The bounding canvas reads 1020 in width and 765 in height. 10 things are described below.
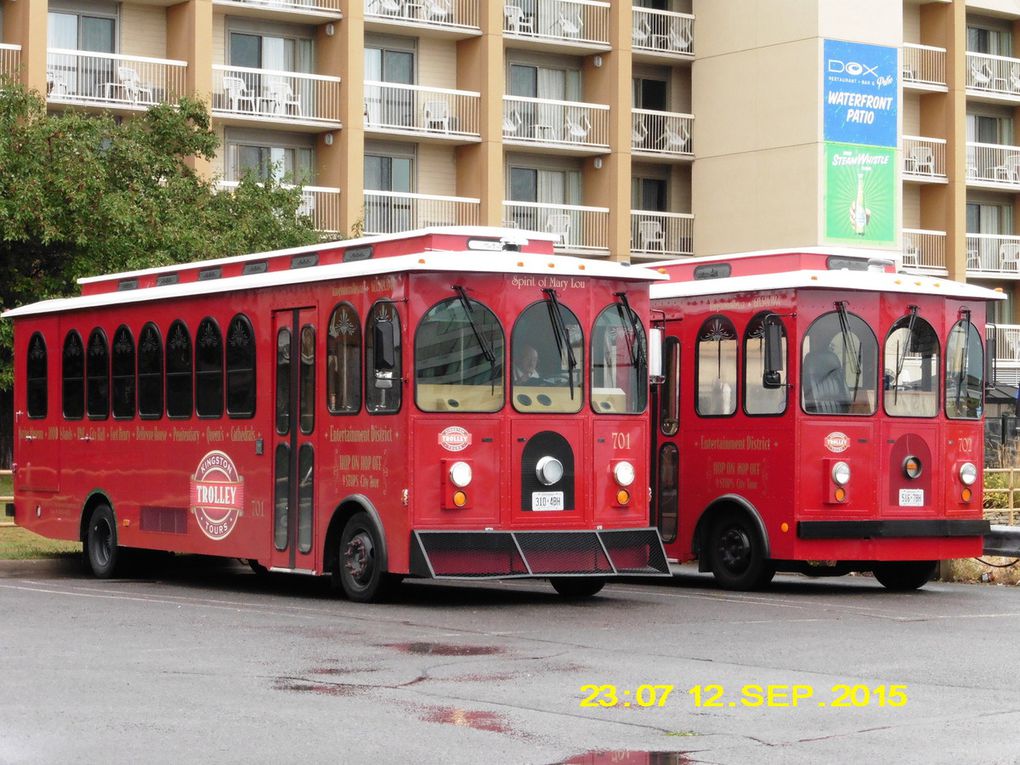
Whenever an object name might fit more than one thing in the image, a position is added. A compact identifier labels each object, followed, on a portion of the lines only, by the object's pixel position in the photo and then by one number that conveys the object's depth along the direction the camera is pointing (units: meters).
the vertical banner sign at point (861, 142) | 50.00
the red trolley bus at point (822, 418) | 18.73
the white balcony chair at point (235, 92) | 44.09
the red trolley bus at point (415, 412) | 16.55
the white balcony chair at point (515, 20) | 48.69
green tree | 32.09
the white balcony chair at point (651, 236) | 51.66
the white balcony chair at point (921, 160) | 55.34
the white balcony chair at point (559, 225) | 49.62
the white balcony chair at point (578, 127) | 49.66
